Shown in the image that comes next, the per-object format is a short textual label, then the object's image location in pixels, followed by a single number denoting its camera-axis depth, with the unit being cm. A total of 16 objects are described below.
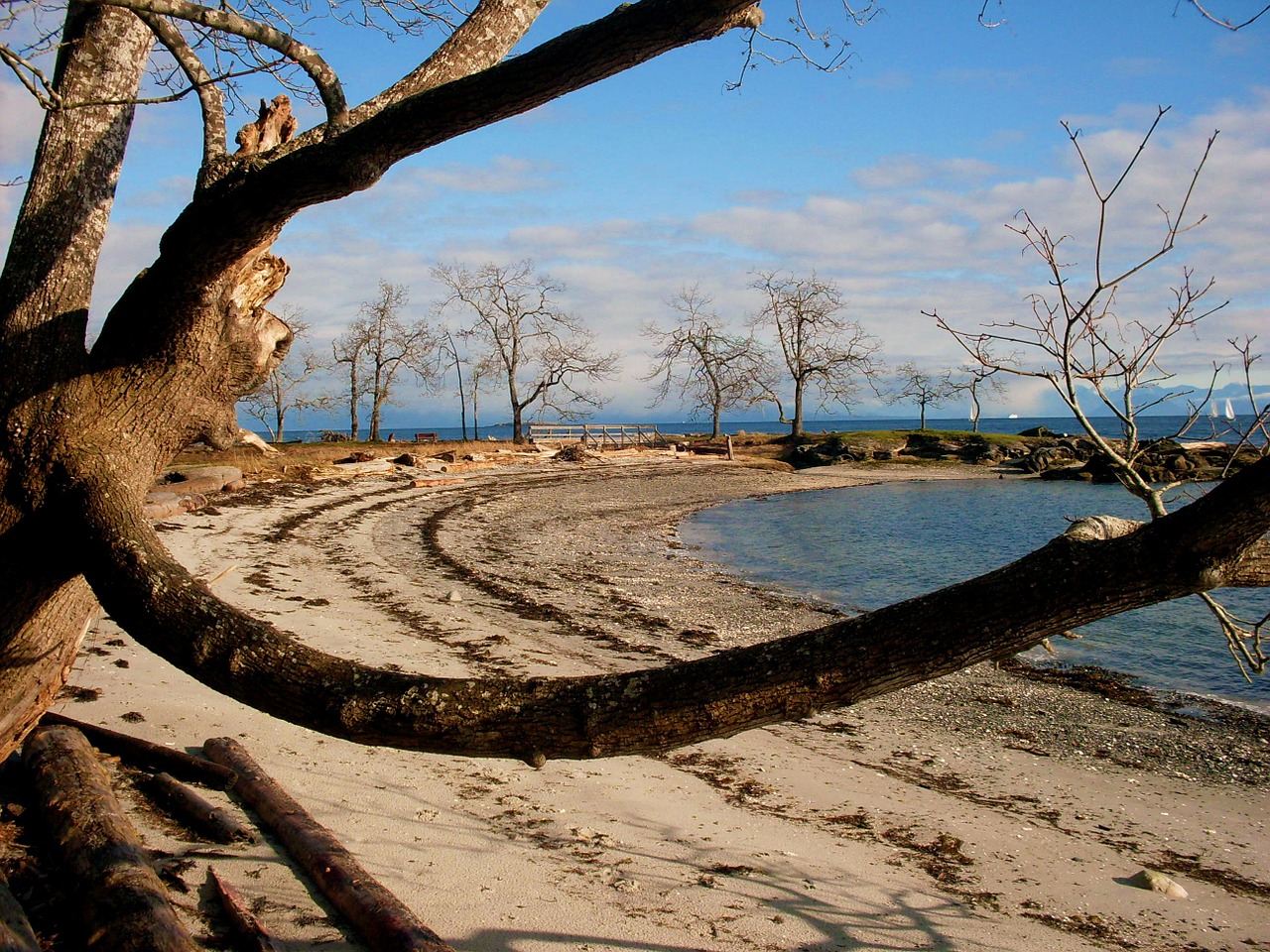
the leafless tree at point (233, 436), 200
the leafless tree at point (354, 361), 4341
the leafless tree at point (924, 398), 5442
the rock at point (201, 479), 1756
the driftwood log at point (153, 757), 438
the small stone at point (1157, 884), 447
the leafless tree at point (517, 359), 4381
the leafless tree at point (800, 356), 5084
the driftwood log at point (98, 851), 284
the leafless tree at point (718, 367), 5050
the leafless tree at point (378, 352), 4341
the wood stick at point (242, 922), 302
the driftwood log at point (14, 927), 262
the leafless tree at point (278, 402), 4097
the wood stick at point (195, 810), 385
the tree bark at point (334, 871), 306
